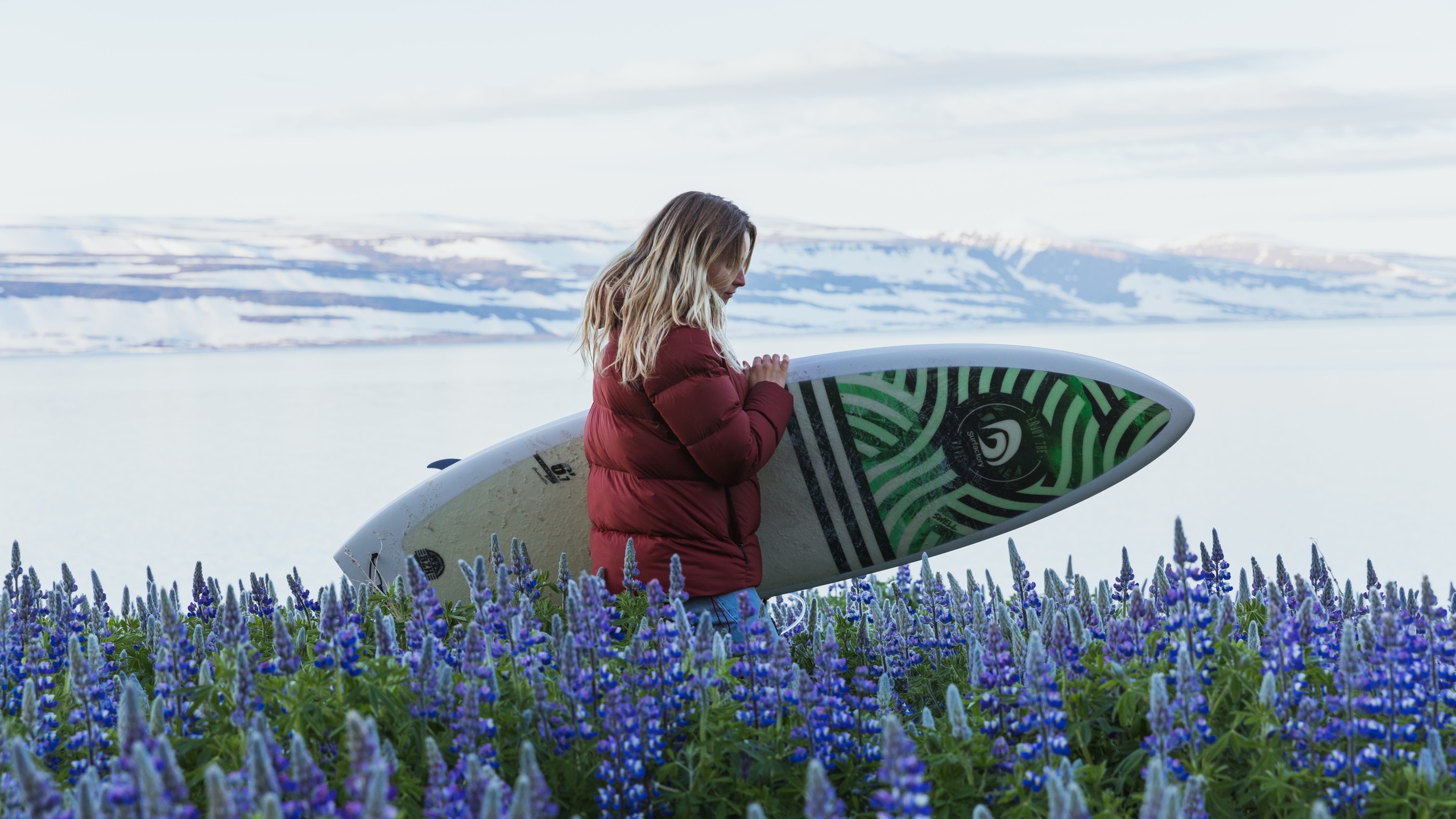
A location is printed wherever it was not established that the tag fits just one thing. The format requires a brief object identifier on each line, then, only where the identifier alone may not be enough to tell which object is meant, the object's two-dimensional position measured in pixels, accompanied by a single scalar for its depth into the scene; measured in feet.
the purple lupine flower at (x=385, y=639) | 8.33
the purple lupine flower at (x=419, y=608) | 8.50
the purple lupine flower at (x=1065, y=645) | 8.55
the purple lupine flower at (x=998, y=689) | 8.12
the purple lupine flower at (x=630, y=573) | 10.10
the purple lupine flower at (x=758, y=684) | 8.35
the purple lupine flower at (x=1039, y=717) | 7.63
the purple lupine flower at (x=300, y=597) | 14.10
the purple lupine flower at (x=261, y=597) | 13.32
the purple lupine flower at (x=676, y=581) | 9.02
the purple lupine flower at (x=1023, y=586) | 12.39
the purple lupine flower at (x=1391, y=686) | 7.64
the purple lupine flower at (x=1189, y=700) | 7.61
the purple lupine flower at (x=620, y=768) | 7.68
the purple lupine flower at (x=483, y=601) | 9.15
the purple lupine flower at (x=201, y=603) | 13.34
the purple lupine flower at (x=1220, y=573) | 12.22
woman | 11.25
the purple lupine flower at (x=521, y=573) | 12.00
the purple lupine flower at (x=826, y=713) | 8.13
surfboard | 15.51
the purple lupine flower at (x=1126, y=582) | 11.32
